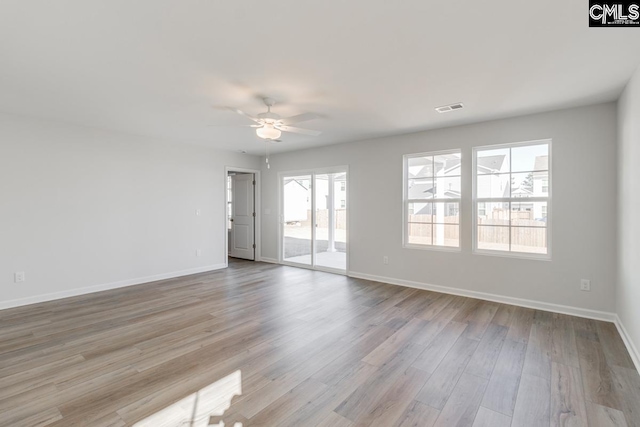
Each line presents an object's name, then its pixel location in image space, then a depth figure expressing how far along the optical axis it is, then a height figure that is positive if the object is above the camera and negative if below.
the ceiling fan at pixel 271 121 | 3.32 +1.00
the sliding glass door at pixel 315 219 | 6.09 -0.20
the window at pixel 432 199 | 4.66 +0.18
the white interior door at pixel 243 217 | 7.45 -0.18
